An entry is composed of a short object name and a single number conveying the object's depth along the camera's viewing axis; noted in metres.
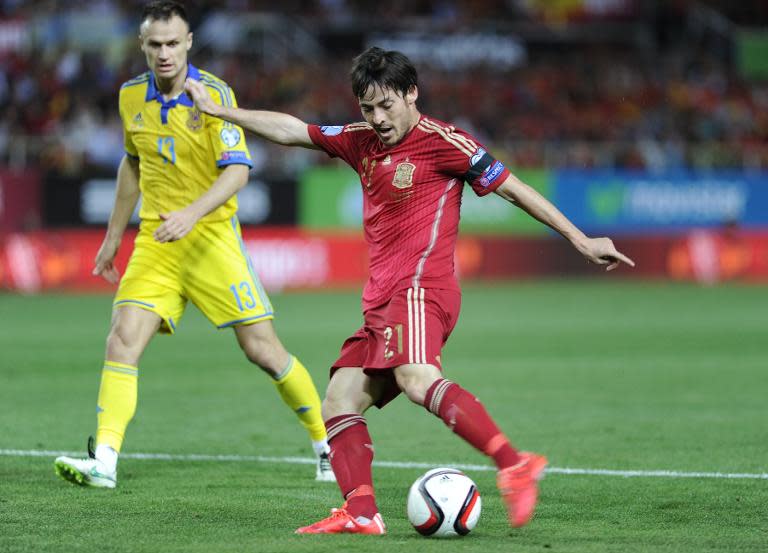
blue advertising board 51.56
